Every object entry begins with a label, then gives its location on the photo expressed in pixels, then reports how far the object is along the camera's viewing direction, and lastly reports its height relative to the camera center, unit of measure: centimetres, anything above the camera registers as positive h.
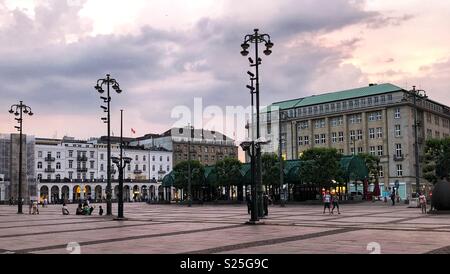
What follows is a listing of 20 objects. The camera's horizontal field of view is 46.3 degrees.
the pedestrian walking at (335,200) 3918 -182
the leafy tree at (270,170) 6819 +84
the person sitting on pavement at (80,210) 4369 -260
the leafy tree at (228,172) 7419 +73
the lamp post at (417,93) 4552 +714
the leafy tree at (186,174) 8081 +53
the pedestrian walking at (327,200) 3993 -184
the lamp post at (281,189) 5661 -145
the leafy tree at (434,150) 6197 +292
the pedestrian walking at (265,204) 3510 -183
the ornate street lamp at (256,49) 2816 +693
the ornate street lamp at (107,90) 3742 +638
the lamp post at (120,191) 3452 -83
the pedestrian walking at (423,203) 3766 -204
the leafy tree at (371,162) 8044 +207
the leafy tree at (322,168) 6291 +92
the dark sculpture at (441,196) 3506 -144
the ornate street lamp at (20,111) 4930 +647
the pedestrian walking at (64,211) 4494 -272
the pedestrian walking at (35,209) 4972 -278
